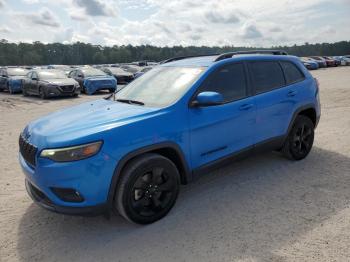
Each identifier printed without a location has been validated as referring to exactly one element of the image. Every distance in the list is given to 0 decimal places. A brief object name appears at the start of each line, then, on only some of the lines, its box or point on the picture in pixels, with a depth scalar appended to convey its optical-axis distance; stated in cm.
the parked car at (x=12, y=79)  1886
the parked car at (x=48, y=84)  1550
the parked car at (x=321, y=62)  4312
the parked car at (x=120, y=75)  2427
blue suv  313
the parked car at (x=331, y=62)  4533
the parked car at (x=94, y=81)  1752
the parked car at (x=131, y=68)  2983
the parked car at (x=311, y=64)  3916
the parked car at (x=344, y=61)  4891
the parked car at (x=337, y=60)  4712
